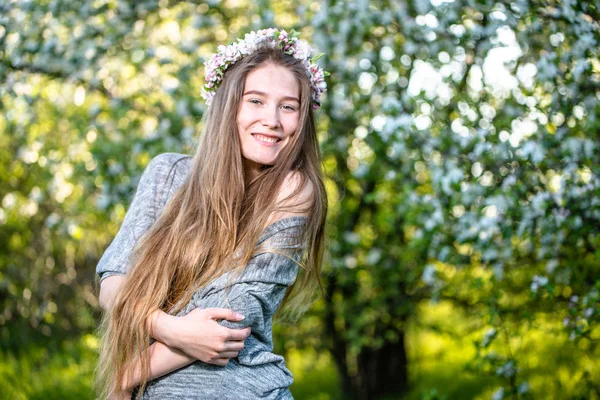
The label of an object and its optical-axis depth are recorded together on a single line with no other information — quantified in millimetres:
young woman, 1798
